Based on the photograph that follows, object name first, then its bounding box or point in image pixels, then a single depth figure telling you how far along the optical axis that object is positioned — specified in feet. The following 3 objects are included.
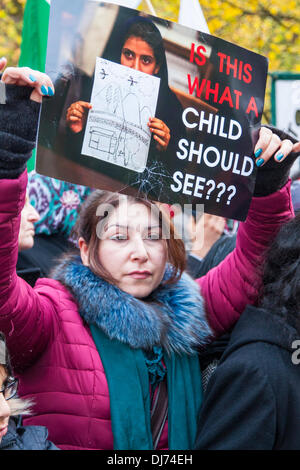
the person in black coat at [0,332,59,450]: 4.55
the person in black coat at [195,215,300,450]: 4.63
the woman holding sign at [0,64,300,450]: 5.21
